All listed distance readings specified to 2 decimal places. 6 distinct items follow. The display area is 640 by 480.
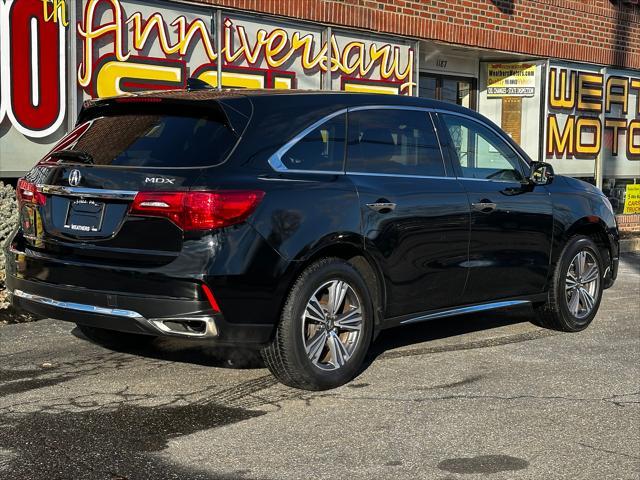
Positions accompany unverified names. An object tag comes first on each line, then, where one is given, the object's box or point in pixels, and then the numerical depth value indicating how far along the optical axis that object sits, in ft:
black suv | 18.29
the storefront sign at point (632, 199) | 59.21
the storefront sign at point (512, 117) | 54.49
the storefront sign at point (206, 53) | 34.78
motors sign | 54.54
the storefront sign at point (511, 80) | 53.93
